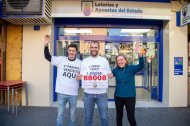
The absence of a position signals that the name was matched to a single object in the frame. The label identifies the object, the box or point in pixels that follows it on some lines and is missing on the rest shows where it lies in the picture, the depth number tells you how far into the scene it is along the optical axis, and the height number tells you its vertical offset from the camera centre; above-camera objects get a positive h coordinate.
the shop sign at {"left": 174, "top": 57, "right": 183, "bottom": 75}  4.93 -0.09
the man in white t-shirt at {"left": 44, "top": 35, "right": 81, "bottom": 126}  2.89 -0.38
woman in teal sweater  2.82 -0.44
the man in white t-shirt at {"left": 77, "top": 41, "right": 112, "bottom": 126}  2.82 -0.51
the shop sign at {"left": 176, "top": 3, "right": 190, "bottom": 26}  4.44 +1.40
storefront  4.85 +0.78
